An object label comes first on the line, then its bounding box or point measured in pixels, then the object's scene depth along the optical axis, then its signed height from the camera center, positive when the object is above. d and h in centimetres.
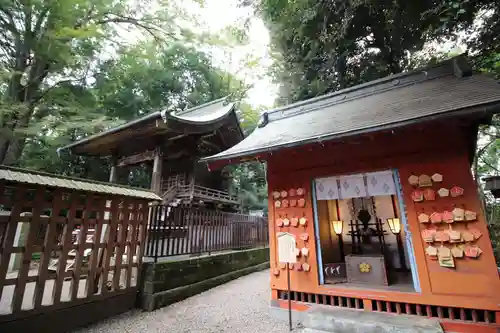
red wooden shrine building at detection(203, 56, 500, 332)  329 +66
